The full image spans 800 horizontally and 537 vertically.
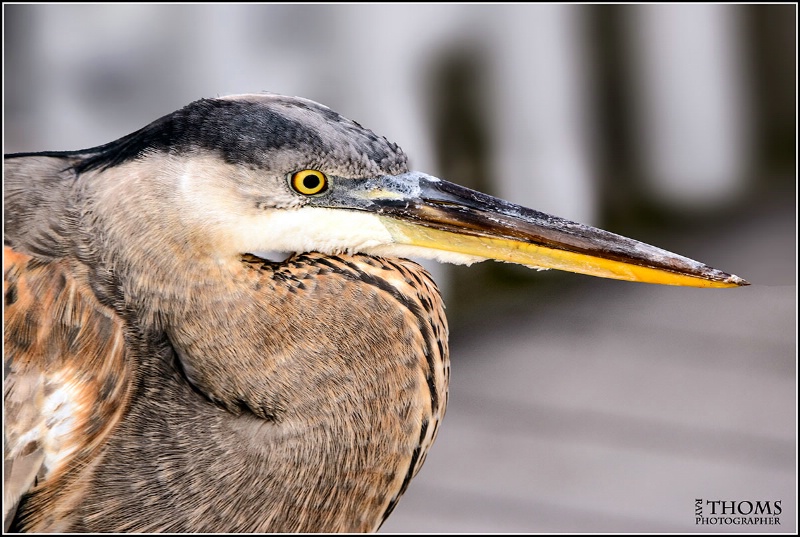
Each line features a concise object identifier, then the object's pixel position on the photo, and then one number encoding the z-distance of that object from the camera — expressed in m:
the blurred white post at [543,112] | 4.78
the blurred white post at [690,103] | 5.22
